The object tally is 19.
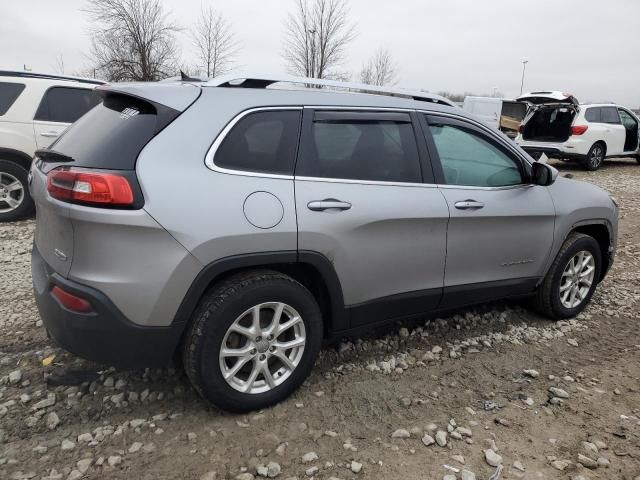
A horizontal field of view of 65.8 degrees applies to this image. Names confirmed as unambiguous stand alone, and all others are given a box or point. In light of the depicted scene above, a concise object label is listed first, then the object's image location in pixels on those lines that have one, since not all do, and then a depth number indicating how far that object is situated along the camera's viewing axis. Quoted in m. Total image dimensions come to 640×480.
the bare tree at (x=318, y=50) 22.78
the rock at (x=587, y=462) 2.38
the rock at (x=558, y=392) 2.95
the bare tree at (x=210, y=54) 25.64
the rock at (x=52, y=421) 2.51
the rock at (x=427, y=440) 2.49
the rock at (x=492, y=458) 2.37
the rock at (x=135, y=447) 2.37
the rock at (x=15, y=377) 2.88
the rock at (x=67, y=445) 2.36
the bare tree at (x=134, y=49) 25.44
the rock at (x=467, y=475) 2.26
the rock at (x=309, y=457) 2.34
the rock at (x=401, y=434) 2.53
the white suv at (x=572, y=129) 12.34
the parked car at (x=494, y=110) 18.47
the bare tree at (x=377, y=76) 29.74
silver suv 2.24
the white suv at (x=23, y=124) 6.25
